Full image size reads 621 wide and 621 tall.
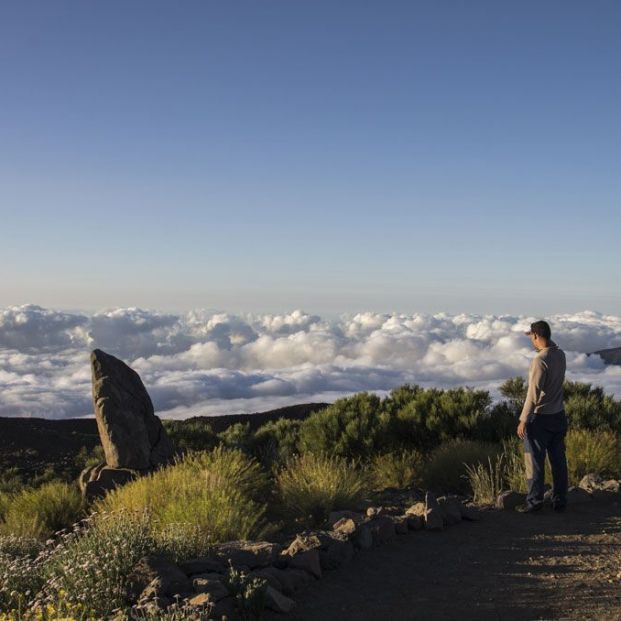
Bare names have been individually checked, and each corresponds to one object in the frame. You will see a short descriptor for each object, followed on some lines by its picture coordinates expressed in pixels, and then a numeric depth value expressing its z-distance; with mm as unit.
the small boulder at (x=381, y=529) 8828
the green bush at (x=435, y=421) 15922
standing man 9977
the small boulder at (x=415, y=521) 9453
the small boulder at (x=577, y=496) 10859
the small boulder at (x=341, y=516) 9542
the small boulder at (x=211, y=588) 6367
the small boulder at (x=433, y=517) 9469
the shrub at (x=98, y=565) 6363
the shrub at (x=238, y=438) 18750
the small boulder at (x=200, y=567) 6957
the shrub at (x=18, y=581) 6785
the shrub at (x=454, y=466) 12977
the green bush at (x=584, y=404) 16000
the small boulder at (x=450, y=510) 9750
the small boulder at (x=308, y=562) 7488
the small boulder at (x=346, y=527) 8570
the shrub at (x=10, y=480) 18078
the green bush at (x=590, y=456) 12766
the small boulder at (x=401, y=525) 9227
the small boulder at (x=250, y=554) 7324
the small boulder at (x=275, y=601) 6516
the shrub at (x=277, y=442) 16828
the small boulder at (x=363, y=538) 8578
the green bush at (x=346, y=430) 15797
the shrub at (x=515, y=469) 11672
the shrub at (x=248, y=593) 6348
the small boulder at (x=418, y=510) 9633
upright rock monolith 14727
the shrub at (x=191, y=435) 20312
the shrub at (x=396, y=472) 13883
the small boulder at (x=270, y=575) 6883
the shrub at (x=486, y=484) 11055
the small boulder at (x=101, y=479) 13953
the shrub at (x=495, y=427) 15648
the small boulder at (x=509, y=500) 10491
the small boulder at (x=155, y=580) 6367
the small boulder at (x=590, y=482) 11638
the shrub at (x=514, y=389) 18016
